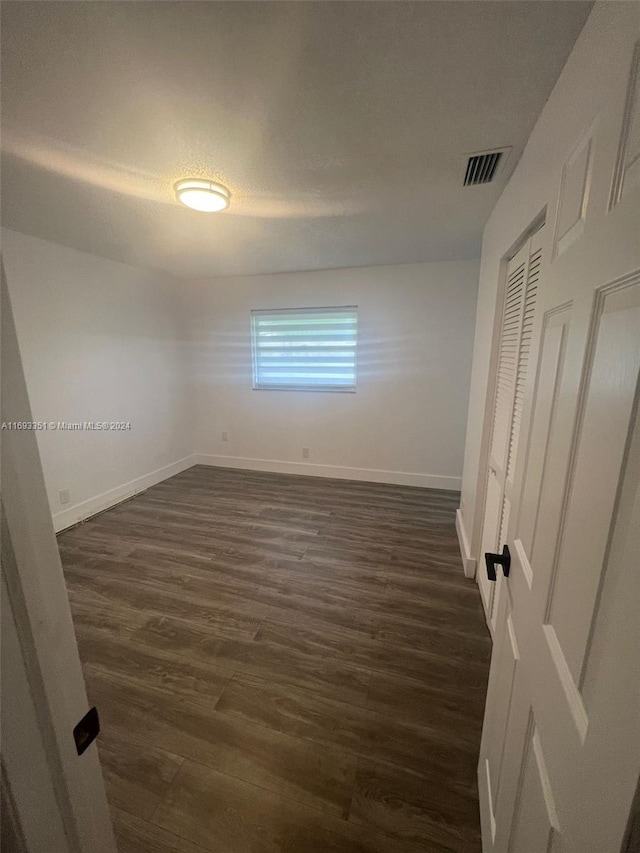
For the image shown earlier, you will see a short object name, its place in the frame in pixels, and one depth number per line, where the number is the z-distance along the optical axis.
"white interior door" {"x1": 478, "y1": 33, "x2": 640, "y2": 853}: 0.39
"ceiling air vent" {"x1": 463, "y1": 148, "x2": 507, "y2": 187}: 1.45
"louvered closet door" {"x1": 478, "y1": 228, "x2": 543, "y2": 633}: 1.42
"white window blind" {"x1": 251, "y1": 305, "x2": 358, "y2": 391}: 3.62
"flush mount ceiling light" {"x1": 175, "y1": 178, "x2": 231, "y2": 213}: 1.66
